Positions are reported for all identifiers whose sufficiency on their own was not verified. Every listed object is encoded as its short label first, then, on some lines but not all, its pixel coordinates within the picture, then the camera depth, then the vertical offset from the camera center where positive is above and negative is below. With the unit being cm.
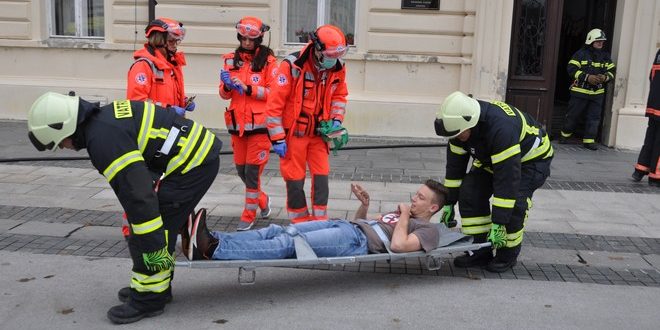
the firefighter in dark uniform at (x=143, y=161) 356 -74
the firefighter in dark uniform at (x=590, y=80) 1041 -50
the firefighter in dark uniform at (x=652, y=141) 799 -109
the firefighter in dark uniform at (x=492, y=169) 455 -90
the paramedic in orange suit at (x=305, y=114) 535 -64
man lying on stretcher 414 -130
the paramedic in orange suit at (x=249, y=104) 593 -63
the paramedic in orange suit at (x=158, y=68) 518 -31
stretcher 407 -140
